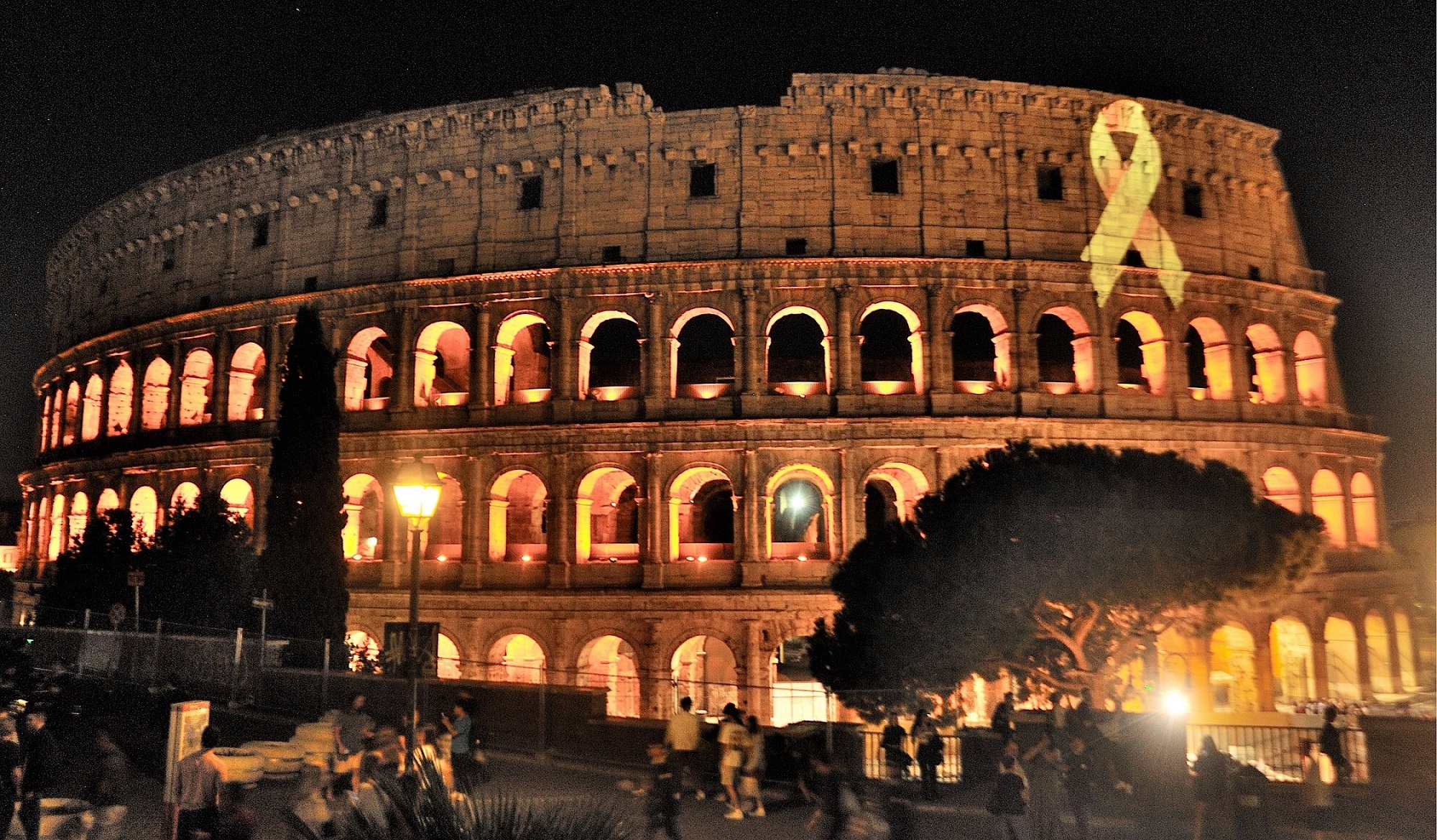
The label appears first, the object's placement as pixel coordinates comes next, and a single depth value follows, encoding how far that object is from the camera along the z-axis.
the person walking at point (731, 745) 11.86
